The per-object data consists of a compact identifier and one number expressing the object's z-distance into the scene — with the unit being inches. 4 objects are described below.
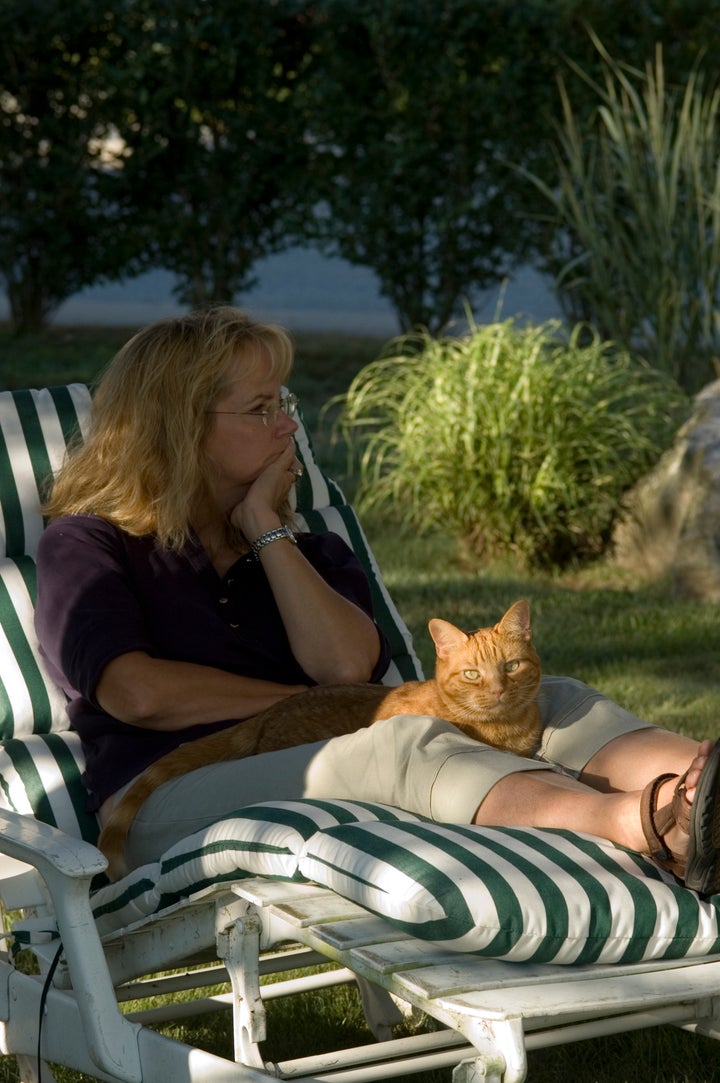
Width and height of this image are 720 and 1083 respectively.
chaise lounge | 155.4
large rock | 499.2
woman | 185.2
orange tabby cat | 204.2
